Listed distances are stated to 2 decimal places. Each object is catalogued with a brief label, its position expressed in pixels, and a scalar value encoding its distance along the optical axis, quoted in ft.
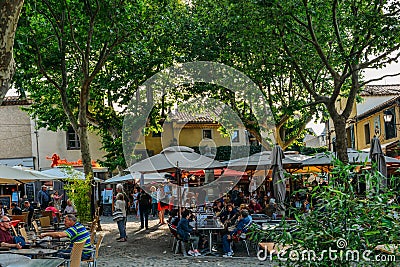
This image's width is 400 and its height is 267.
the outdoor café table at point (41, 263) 24.81
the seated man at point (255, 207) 62.34
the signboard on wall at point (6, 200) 81.87
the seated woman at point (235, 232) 43.32
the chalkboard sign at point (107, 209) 100.22
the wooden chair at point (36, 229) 43.09
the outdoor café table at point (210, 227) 44.39
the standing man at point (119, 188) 62.70
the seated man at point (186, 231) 43.96
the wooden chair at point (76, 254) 27.15
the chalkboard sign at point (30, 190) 114.86
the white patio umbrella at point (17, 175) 56.44
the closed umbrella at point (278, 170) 51.01
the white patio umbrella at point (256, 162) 59.52
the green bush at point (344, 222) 15.29
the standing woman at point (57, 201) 90.62
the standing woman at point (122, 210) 54.54
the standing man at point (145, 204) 64.59
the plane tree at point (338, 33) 49.42
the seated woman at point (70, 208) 60.95
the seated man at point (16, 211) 64.45
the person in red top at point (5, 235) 36.37
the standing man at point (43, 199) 82.17
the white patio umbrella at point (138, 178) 85.20
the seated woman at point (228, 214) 47.31
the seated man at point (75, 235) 32.48
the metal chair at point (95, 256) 32.71
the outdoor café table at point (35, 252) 30.37
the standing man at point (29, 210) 67.04
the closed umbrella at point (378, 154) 47.98
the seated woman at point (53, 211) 62.98
